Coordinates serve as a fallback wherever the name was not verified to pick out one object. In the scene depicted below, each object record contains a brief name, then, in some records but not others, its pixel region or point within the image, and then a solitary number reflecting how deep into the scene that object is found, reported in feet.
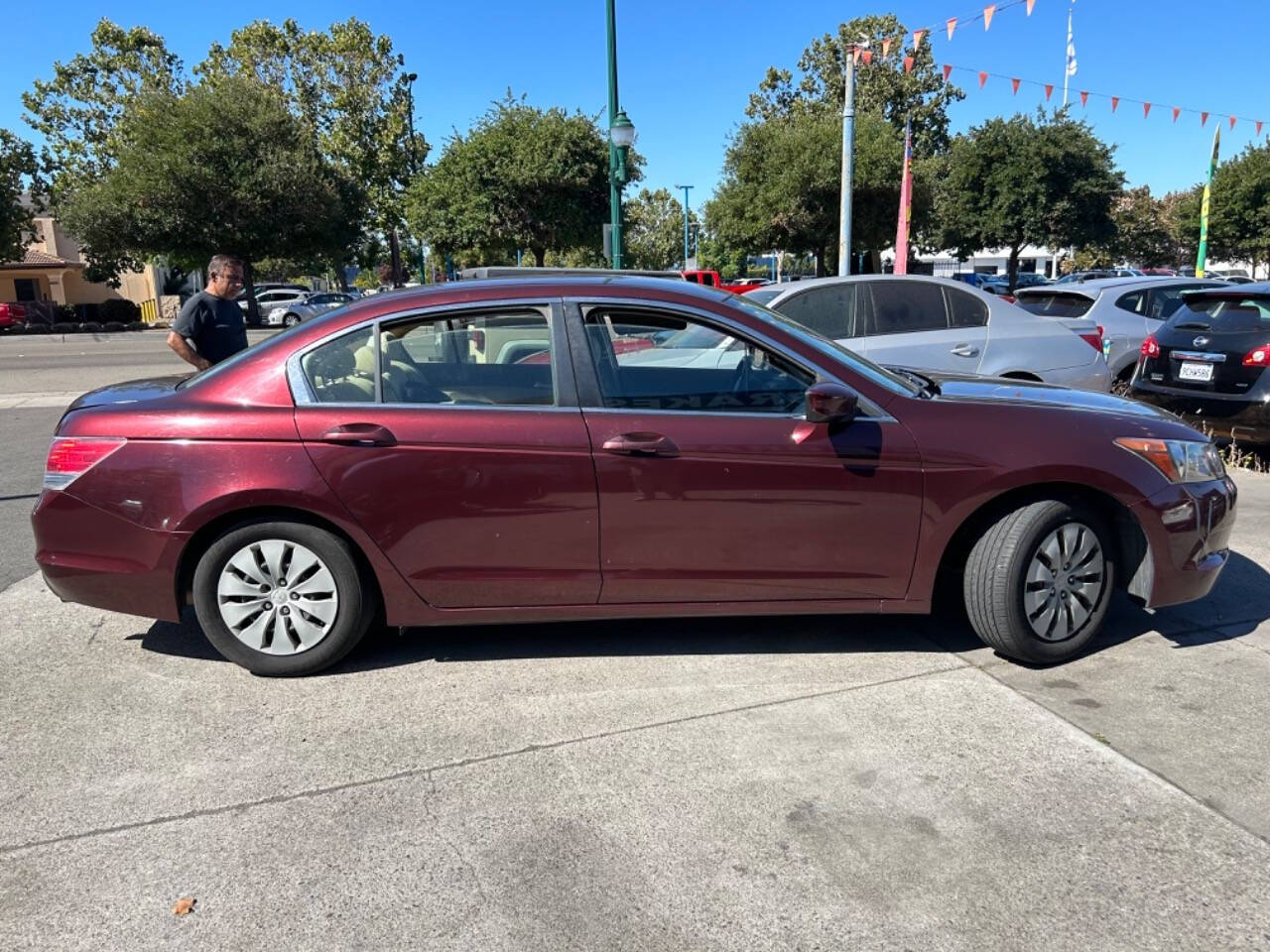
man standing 19.72
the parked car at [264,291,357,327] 126.93
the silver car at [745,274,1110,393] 24.95
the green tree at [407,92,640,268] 81.56
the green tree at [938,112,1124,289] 101.91
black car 23.89
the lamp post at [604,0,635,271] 43.32
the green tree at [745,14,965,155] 155.94
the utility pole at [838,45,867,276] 56.49
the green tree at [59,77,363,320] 97.91
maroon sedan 11.90
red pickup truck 60.87
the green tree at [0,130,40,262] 115.65
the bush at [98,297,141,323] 121.29
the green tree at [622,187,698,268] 211.00
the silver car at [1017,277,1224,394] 33.76
